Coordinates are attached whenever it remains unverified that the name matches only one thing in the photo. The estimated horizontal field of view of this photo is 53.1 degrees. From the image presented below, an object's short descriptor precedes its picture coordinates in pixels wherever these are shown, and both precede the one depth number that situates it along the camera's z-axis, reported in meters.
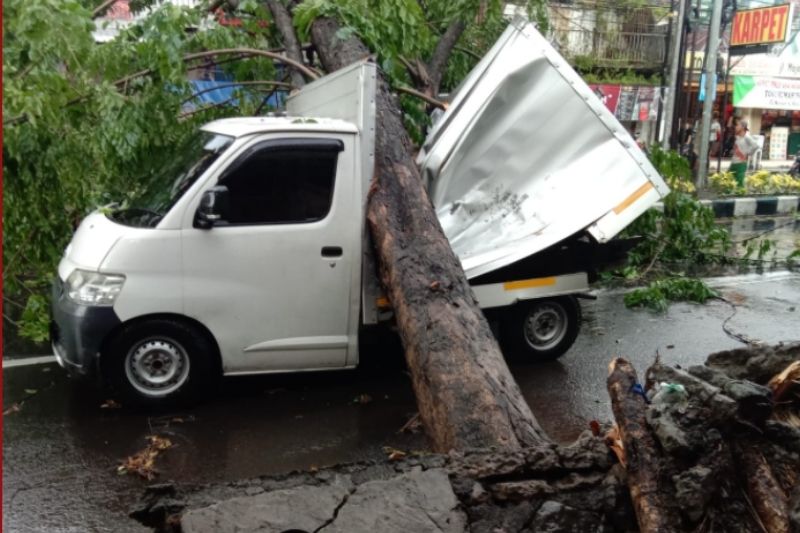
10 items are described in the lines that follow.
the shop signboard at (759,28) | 18.44
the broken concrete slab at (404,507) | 2.79
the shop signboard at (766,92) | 26.72
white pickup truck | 5.13
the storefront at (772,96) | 26.81
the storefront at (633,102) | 22.58
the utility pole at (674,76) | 16.64
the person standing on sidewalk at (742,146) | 19.83
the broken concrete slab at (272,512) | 2.74
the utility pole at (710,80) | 15.93
